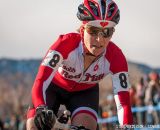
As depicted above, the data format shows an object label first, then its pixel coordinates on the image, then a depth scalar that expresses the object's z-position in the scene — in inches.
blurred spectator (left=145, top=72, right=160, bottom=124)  677.0
